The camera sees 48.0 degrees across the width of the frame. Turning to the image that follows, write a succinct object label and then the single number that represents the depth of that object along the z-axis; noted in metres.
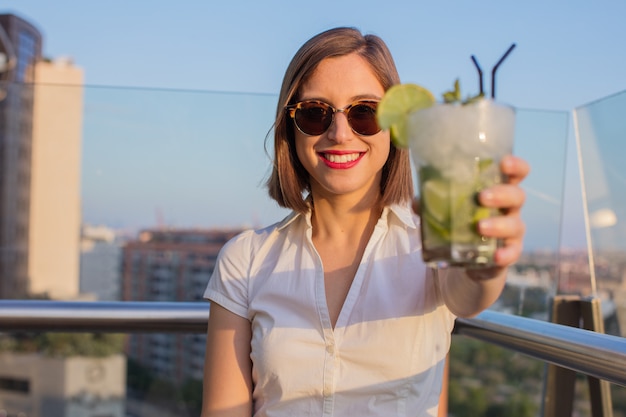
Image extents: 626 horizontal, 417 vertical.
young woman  1.43
